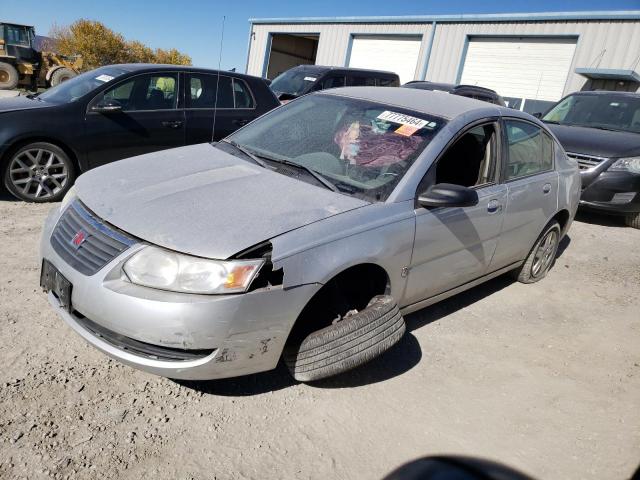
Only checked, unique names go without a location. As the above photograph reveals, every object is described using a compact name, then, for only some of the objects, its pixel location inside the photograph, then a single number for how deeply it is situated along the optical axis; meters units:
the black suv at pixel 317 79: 10.58
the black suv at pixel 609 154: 6.94
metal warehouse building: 16.14
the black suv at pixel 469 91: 12.34
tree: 46.38
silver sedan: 2.33
